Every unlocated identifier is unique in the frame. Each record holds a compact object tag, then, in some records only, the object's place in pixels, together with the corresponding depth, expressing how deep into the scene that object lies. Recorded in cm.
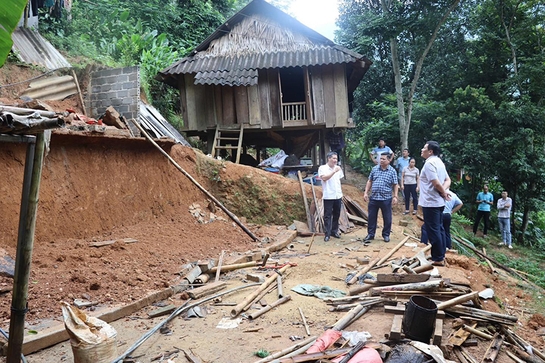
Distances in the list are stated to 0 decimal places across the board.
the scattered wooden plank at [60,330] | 325
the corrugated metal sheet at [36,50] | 945
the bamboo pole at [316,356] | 290
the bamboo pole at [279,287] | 458
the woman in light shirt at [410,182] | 984
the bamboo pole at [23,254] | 276
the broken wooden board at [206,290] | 469
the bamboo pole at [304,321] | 358
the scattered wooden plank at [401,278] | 423
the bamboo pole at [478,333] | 344
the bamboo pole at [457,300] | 369
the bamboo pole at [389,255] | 578
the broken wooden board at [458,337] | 326
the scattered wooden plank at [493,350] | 314
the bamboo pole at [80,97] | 902
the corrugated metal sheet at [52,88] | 840
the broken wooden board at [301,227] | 905
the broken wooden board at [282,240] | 729
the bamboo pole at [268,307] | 403
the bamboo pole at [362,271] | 508
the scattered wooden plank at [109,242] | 577
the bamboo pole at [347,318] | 352
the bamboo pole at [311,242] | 745
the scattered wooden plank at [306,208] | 932
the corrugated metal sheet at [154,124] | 963
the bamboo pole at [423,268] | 469
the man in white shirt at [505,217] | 1251
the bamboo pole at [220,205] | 733
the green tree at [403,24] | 1338
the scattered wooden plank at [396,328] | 320
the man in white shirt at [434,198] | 543
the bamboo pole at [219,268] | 543
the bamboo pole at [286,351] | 298
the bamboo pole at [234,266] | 570
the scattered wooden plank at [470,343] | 332
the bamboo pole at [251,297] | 407
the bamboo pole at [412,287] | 398
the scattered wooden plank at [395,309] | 377
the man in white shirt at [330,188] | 789
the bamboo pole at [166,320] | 308
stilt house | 1246
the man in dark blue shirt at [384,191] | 759
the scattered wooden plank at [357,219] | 999
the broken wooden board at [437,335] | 318
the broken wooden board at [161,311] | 411
